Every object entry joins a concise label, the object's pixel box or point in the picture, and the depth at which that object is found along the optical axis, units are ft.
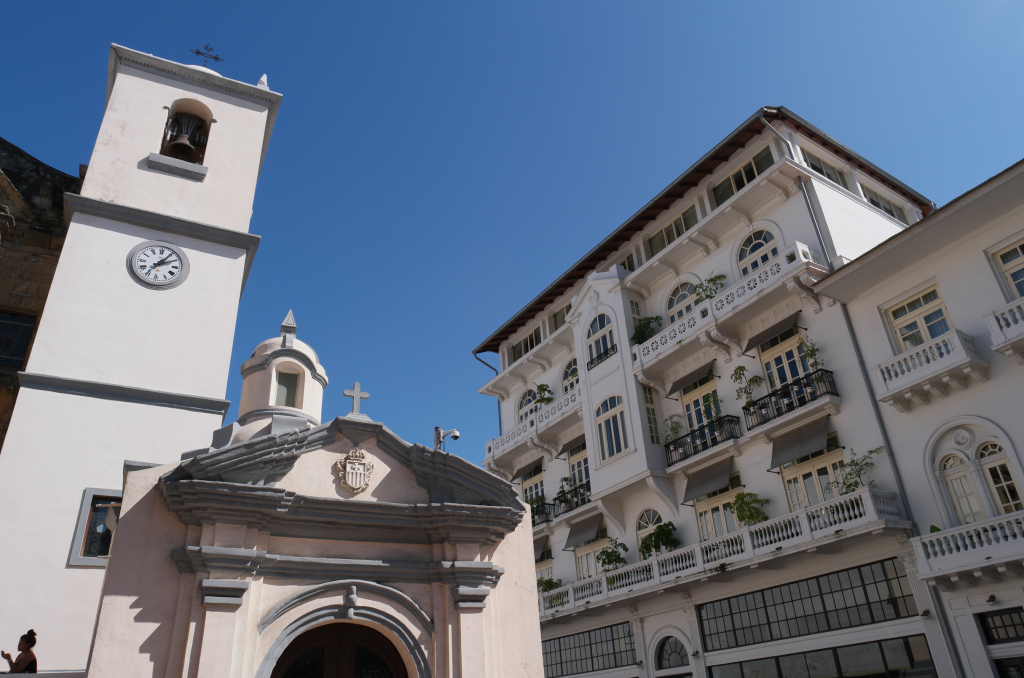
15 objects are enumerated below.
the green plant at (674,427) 83.51
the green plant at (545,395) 109.38
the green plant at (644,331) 90.17
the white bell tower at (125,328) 39.65
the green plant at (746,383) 75.15
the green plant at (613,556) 84.07
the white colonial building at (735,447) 61.05
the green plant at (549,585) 93.20
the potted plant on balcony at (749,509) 69.62
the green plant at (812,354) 69.77
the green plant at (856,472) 62.69
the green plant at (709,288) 83.31
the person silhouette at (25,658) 31.48
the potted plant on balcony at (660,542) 78.69
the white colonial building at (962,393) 51.78
